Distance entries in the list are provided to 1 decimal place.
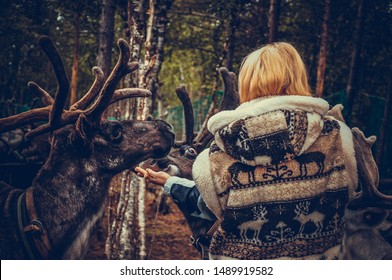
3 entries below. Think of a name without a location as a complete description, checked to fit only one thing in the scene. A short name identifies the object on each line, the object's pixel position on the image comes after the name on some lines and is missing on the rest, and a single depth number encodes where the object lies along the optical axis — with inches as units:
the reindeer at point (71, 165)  102.0
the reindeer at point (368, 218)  104.0
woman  75.7
